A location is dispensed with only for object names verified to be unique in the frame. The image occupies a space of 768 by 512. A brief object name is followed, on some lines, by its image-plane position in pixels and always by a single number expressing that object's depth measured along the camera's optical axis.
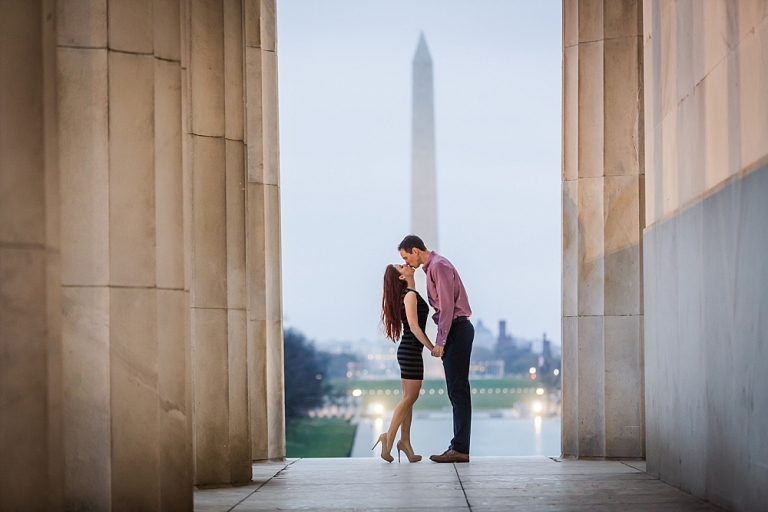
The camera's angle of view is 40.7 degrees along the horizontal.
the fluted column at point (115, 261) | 8.38
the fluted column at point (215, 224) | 12.10
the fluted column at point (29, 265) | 8.10
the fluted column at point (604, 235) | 15.16
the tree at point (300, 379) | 124.69
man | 14.03
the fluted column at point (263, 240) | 15.52
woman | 14.24
